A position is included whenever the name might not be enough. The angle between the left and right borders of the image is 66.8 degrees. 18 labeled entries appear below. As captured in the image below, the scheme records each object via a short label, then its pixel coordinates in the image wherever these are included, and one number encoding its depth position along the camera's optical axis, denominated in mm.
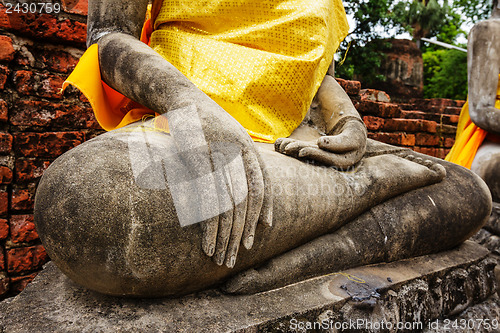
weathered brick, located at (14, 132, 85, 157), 1527
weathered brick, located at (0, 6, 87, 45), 1481
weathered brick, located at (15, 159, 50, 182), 1522
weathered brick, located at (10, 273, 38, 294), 1534
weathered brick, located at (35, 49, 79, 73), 1603
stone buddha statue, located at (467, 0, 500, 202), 2105
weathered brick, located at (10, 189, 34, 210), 1518
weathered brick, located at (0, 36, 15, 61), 1466
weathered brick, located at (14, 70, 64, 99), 1528
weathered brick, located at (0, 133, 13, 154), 1464
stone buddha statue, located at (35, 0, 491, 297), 792
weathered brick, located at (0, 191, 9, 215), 1489
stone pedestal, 791
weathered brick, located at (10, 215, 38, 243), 1521
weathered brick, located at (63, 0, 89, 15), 1627
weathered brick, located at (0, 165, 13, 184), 1476
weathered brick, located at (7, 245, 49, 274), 1518
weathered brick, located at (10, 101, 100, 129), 1534
